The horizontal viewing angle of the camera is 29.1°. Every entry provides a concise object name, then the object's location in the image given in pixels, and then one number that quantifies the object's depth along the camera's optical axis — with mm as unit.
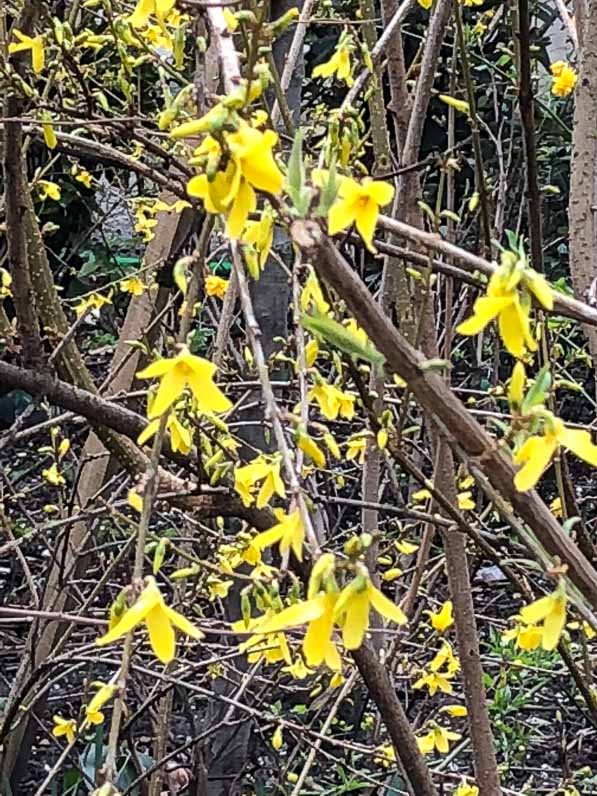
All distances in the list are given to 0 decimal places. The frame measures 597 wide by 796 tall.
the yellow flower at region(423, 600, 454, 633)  2018
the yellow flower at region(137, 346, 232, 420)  909
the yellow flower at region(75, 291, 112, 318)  2538
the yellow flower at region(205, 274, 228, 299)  2505
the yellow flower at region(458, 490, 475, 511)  2078
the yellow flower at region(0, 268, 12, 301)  2246
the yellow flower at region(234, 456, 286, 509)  1094
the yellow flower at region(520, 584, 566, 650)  834
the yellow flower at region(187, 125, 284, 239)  710
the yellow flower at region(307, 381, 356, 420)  1167
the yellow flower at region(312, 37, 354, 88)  1646
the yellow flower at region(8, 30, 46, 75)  1585
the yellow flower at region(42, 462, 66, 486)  2547
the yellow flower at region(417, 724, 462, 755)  2020
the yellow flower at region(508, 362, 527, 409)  789
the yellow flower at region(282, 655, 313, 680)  1718
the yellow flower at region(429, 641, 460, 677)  2141
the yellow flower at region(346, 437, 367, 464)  2072
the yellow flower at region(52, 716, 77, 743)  2225
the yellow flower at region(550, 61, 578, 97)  2721
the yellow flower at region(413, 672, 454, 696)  2107
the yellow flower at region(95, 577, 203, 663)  816
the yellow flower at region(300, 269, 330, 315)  1068
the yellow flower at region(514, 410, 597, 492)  761
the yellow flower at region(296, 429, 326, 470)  939
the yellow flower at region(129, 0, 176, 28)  1215
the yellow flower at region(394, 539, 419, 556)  2290
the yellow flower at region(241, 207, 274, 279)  937
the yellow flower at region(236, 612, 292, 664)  1174
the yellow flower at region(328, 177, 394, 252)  770
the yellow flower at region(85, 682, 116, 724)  836
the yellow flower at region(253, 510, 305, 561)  838
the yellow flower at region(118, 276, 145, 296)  2629
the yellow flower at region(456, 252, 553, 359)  758
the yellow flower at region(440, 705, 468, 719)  2176
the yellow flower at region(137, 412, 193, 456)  1237
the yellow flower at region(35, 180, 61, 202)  2605
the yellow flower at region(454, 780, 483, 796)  1866
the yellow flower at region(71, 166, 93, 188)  2952
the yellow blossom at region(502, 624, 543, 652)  1324
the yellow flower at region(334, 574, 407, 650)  780
